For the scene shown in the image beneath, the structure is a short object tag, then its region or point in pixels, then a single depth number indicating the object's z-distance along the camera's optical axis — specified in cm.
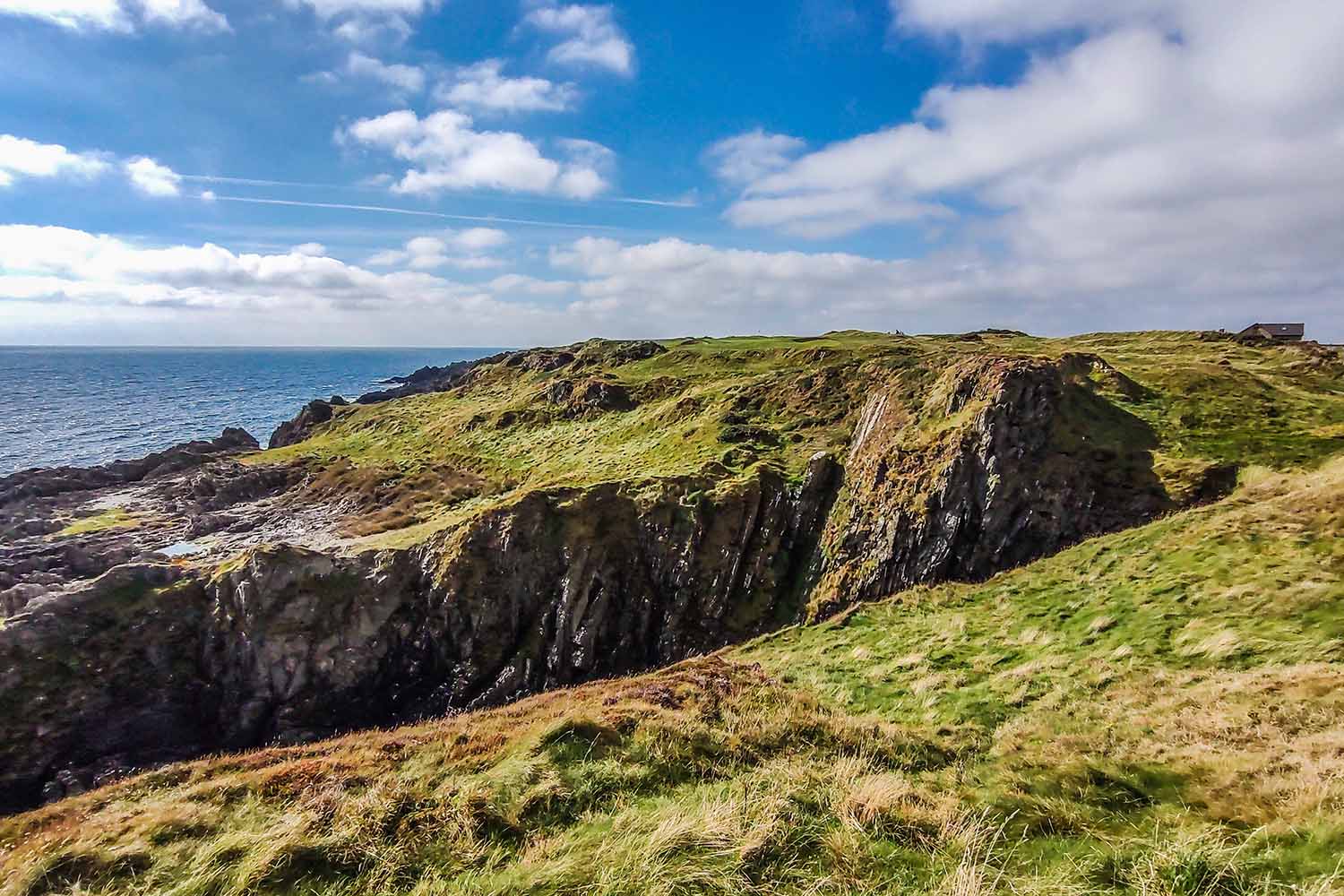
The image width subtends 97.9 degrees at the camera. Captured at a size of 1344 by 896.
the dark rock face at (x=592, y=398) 6988
